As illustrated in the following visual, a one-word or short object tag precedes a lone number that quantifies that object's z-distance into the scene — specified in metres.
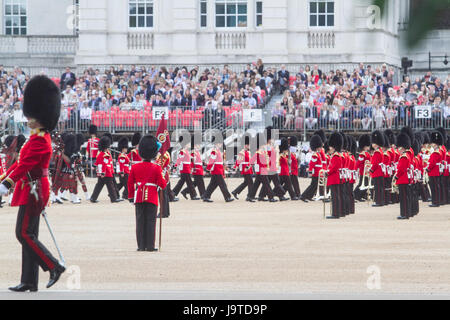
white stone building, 35.41
